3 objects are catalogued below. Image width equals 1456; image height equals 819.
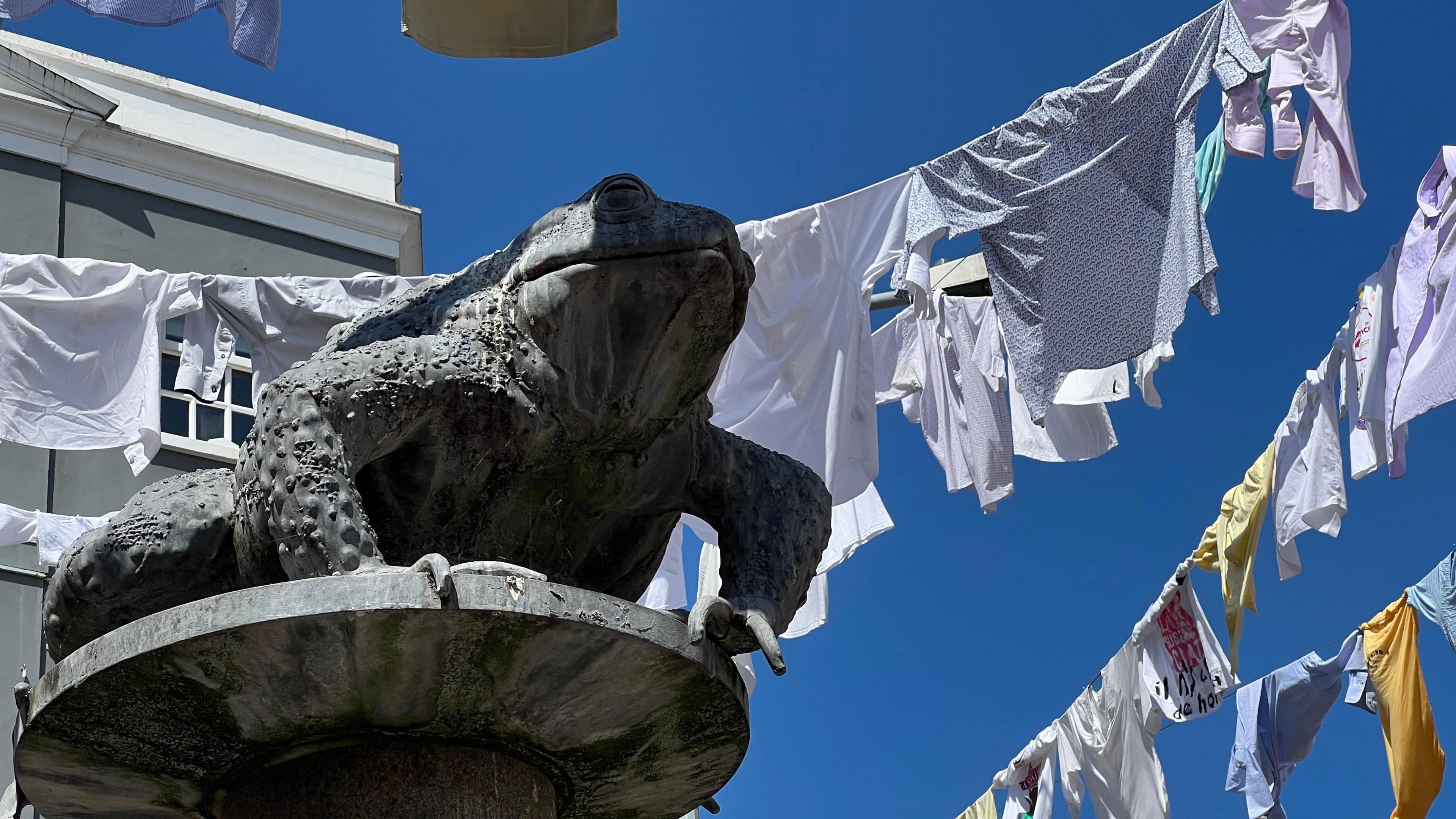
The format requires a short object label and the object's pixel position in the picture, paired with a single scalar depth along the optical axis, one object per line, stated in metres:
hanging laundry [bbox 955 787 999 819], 12.08
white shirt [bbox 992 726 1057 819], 11.51
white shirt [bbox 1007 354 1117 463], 9.34
